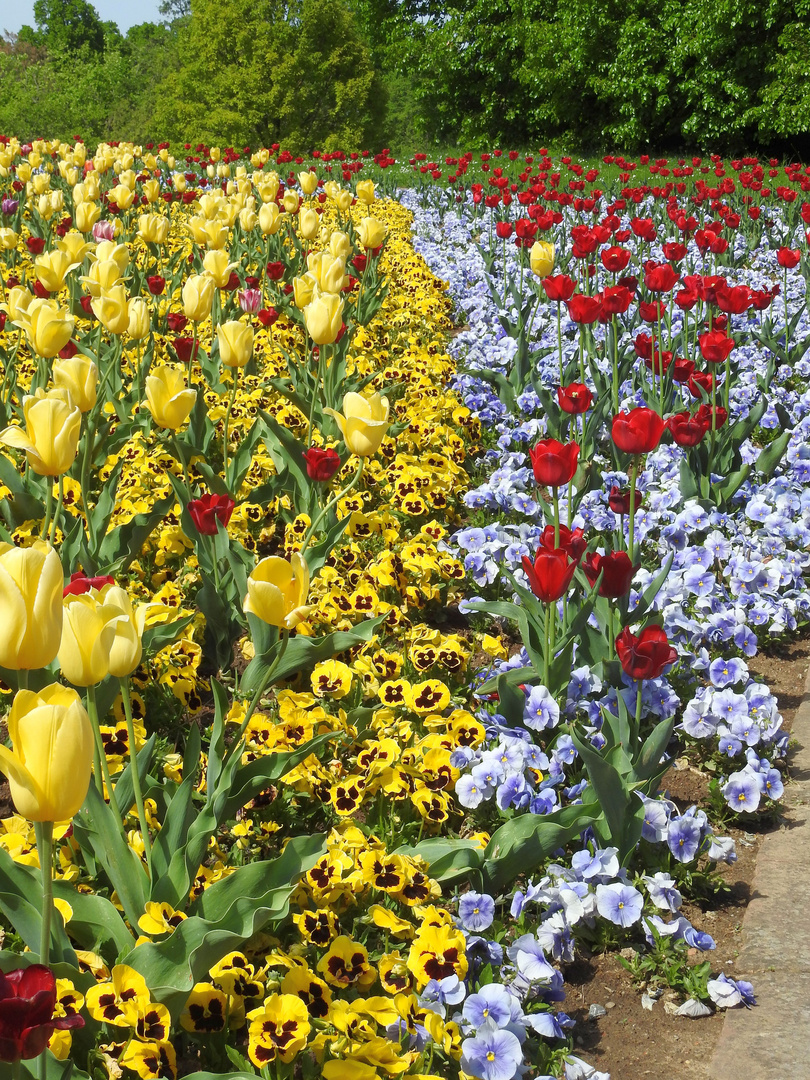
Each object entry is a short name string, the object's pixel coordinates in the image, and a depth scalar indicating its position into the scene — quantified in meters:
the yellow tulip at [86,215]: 5.18
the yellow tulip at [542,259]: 4.48
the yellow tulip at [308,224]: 5.41
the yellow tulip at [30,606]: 1.17
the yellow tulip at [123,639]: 1.41
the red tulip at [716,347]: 3.53
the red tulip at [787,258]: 5.46
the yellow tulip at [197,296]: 3.38
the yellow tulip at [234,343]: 3.21
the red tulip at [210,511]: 2.42
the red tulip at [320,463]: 2.60
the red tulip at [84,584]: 1.68
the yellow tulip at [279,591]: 1.61
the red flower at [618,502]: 2.71
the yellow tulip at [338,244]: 4.80
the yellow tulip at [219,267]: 3.91
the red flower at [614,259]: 4.56
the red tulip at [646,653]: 2.04
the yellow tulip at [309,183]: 7.24
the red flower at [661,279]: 4.10
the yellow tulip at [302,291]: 3.86
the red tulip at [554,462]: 2.32
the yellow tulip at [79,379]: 2.46
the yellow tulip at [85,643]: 1.34
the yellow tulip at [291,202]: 6.63
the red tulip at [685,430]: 3.14
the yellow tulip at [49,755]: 1.05
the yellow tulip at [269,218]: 5.33
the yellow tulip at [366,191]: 6.59
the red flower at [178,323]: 3.96
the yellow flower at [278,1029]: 1.59
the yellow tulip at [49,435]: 1.97
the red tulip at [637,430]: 2.41
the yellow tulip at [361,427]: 2.31
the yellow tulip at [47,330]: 2.83
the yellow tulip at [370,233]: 5.32
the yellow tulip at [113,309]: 3.19
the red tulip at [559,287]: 3.93
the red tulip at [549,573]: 2.11
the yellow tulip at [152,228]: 5.35
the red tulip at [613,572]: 2.16
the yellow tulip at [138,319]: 3.38
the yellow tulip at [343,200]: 7.15
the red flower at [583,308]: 3.66
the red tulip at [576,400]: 3.08
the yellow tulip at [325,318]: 3.27
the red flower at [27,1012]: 1.02
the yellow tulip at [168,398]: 2.57
